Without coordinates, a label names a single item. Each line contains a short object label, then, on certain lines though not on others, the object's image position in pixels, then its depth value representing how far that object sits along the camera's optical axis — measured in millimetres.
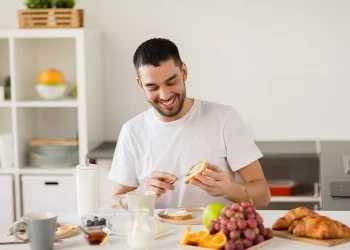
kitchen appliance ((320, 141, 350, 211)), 2969
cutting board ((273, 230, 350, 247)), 2018
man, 2686
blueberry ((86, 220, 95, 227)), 2143
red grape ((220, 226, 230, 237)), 1968
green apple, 2148
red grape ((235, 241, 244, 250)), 1951
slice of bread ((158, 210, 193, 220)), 2340
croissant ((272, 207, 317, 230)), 2160
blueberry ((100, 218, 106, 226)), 2184
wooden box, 4047
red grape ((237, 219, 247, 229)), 1957
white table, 2037
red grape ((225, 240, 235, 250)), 1932
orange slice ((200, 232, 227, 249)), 1952
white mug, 2318
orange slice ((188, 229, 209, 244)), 2023
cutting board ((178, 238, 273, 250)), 1982
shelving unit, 4055
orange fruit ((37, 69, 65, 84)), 4141
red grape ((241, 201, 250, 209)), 2012
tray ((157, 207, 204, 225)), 2307
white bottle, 2469
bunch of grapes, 1956
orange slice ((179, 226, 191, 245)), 2025
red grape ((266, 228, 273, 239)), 2066
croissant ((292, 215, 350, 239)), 2043
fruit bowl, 4152
